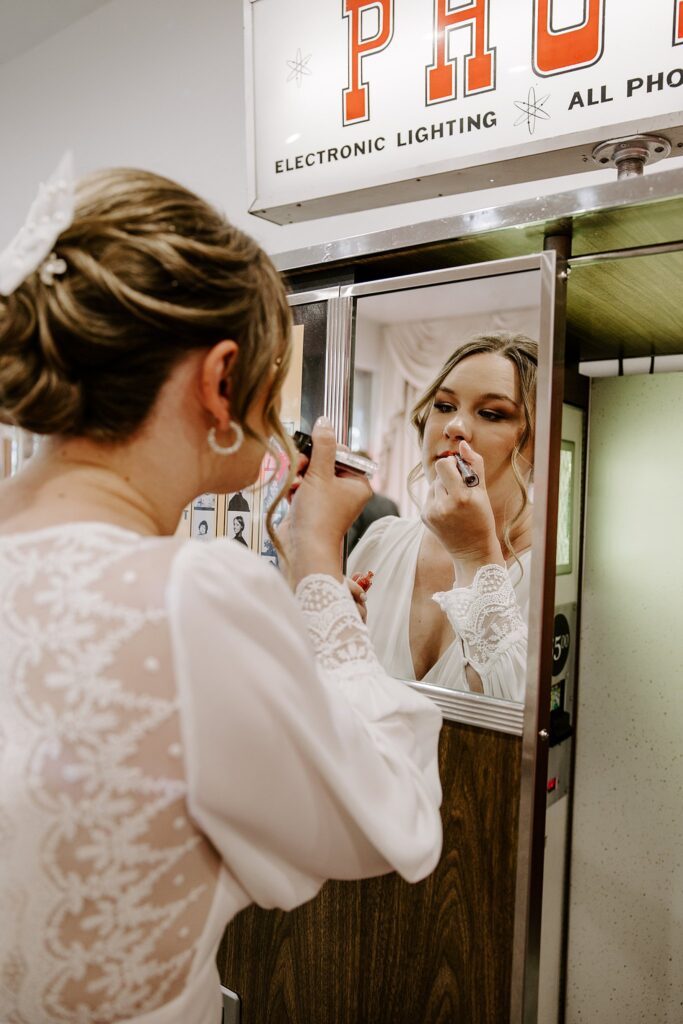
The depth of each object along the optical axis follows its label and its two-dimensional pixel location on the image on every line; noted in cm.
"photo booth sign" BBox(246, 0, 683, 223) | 126
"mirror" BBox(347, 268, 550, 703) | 125
